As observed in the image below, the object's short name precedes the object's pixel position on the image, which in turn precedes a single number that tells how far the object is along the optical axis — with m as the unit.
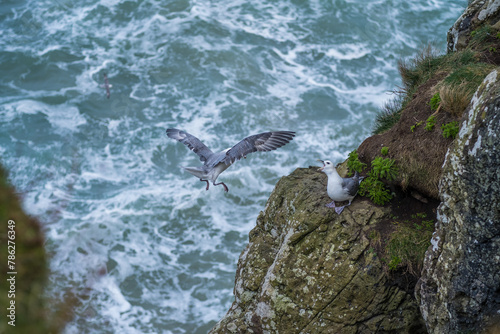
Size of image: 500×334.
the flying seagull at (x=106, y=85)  45.40
